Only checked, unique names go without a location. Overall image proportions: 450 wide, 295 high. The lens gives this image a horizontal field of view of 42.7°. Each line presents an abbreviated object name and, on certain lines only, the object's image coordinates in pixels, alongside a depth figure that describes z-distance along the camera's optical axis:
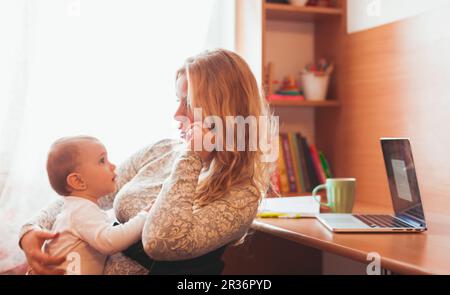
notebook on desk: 1.88
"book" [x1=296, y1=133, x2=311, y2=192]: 2.50
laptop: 1.52
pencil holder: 2.53
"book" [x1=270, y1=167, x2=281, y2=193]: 2.40
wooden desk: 1.17
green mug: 1.85
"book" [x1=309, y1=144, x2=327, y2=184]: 2.51
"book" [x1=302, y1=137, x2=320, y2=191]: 2.51
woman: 1.36
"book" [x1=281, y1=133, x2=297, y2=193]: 2.49
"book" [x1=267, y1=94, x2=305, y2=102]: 2.46
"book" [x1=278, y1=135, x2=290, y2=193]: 2.47
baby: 1.45
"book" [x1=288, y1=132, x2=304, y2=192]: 2.49
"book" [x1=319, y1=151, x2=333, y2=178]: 2.55
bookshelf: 2.45
